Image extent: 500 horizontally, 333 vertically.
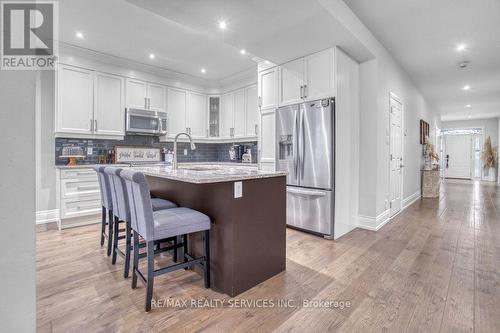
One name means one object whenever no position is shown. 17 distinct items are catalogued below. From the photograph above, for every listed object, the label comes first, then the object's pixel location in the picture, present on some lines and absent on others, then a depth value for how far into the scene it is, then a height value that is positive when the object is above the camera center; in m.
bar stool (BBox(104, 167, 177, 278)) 2.14 -0.40
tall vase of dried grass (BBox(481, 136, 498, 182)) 9.67 +0.32
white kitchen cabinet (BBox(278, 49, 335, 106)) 3.23 +1.21
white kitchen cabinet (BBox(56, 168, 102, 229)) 3.65 -0.52
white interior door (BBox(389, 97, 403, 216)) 4.23 +0.17
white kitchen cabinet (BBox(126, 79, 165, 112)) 4.50 +1.30
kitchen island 1.93 -0.51
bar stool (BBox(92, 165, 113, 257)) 2.60 -0.35
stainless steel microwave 4.41 +0.78
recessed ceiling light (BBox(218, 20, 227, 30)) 2.64 +1.53
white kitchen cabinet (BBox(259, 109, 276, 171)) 3.99 +0.40
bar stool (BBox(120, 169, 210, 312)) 1.73 -0.45
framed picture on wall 6.25 +0.89
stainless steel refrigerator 3.22 +0.05
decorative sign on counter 4.63 +0.19
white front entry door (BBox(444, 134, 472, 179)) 10.91 +0.39
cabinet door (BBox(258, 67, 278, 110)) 3.93 +1.25
